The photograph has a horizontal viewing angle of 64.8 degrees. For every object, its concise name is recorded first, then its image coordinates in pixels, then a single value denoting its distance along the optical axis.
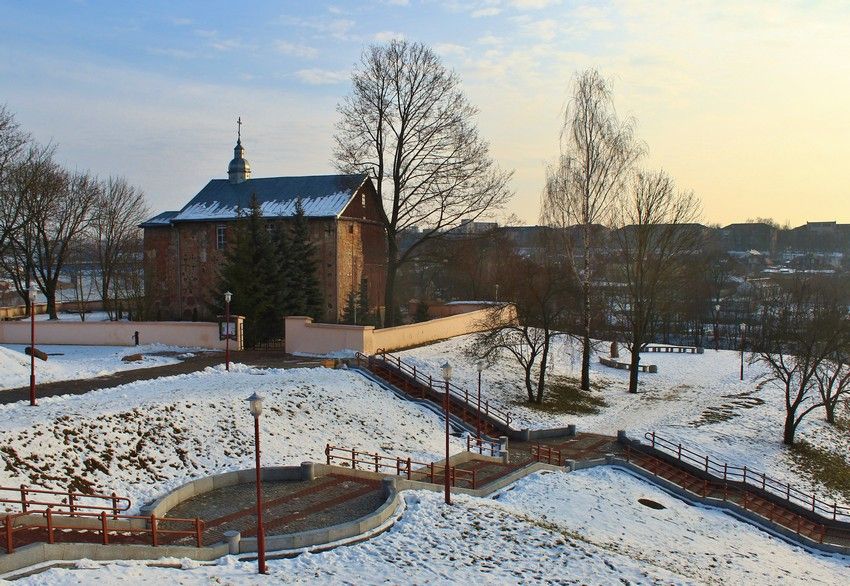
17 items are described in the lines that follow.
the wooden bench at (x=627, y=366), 39.09
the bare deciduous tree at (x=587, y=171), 30.73
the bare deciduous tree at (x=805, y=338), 26.22
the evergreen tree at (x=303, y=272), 34.09
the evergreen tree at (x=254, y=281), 31.22
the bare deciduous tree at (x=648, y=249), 31.05
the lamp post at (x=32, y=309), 16.34
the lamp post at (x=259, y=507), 10.27
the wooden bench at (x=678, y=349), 49.85
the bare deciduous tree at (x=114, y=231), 48.09
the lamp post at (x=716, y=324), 56.94
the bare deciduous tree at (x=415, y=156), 32.94
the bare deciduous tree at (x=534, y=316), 27.31
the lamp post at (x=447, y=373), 14.41
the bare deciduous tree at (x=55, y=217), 39.19
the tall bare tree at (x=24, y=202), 36.12
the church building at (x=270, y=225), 40.88
